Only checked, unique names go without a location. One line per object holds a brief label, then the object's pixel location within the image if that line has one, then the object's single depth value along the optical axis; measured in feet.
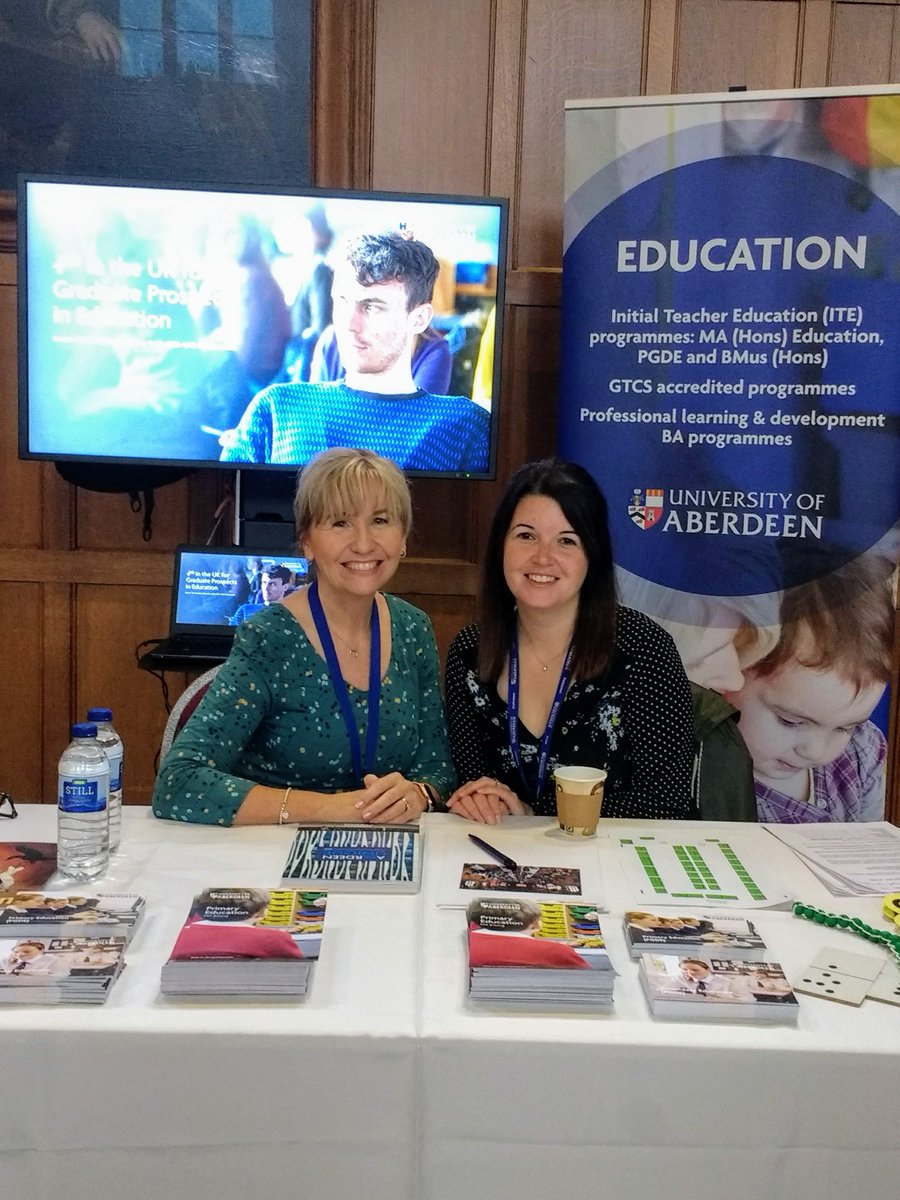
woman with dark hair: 5.98
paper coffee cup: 4.94
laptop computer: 8.92
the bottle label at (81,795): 4.22
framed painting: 10.03
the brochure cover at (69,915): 3.57
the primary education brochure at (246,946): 3.24
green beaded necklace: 3.82
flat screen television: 8.93
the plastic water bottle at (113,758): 4.62
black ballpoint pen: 4.50
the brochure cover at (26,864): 4.16
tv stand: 9.72
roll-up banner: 8.56
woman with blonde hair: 5.54
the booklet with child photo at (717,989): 3.20
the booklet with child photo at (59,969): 3.18
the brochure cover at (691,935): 3.60
